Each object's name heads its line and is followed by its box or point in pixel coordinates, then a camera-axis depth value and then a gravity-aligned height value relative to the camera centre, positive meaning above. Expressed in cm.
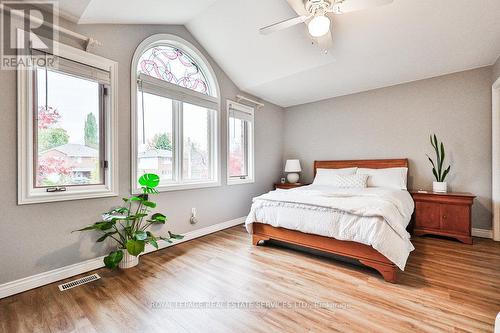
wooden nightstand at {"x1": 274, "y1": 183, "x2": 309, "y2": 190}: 456 -39
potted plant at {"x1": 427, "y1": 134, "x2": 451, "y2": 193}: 335 -5
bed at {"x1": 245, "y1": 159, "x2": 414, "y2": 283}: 207 -61
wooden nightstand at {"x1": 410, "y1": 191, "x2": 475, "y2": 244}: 305 -69
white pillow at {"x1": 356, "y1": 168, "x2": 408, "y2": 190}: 358 -19
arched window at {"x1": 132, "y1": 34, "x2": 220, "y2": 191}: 278 +73
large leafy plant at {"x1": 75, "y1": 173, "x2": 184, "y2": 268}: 217 -66
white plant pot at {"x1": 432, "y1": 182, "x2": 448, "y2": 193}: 334 -32
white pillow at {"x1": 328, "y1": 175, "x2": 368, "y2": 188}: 365 -25
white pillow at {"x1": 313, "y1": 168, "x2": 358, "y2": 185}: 406 -15
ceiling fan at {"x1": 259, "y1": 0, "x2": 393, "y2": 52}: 192 +141
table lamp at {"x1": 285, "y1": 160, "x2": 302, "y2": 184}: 476 -6
